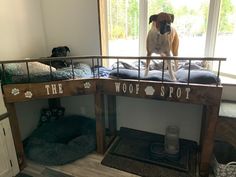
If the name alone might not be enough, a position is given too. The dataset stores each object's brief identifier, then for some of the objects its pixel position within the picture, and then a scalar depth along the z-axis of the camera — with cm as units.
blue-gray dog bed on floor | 213
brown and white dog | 164
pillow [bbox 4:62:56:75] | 185
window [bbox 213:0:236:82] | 202
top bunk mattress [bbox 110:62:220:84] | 164
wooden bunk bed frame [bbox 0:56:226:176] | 163
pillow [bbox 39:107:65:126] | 270
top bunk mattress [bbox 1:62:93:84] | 182
